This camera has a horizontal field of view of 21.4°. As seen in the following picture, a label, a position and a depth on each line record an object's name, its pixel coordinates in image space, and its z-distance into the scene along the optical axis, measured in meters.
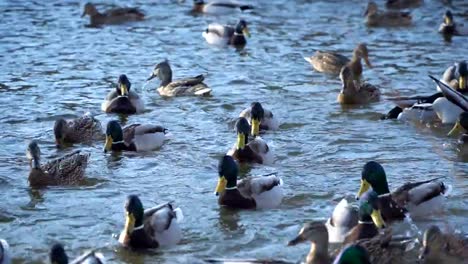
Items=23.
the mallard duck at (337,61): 16.53
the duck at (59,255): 8.37
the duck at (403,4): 22.30
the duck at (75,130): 12.93
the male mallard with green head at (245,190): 10.47
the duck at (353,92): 14.67
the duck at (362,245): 8.55
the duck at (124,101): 14.39
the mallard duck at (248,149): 11.90
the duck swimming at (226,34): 18.91
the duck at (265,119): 13.06
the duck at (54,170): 11.30
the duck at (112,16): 20.73
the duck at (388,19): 20.09
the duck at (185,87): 15.20
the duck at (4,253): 8.77
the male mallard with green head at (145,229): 9.48
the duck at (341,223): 9.38
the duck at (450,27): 19.20
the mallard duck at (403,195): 9.98
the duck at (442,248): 8.58
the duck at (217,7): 21.98
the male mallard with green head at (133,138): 12.66
